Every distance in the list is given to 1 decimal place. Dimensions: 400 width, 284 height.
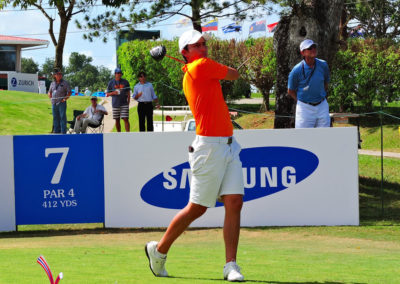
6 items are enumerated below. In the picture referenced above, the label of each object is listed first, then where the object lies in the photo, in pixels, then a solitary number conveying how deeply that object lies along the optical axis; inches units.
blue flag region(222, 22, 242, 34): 786.8
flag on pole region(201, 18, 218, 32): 1528.1
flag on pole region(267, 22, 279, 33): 1796.0
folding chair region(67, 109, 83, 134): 799.0
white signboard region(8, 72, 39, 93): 2431.2
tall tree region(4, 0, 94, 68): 1043.9
